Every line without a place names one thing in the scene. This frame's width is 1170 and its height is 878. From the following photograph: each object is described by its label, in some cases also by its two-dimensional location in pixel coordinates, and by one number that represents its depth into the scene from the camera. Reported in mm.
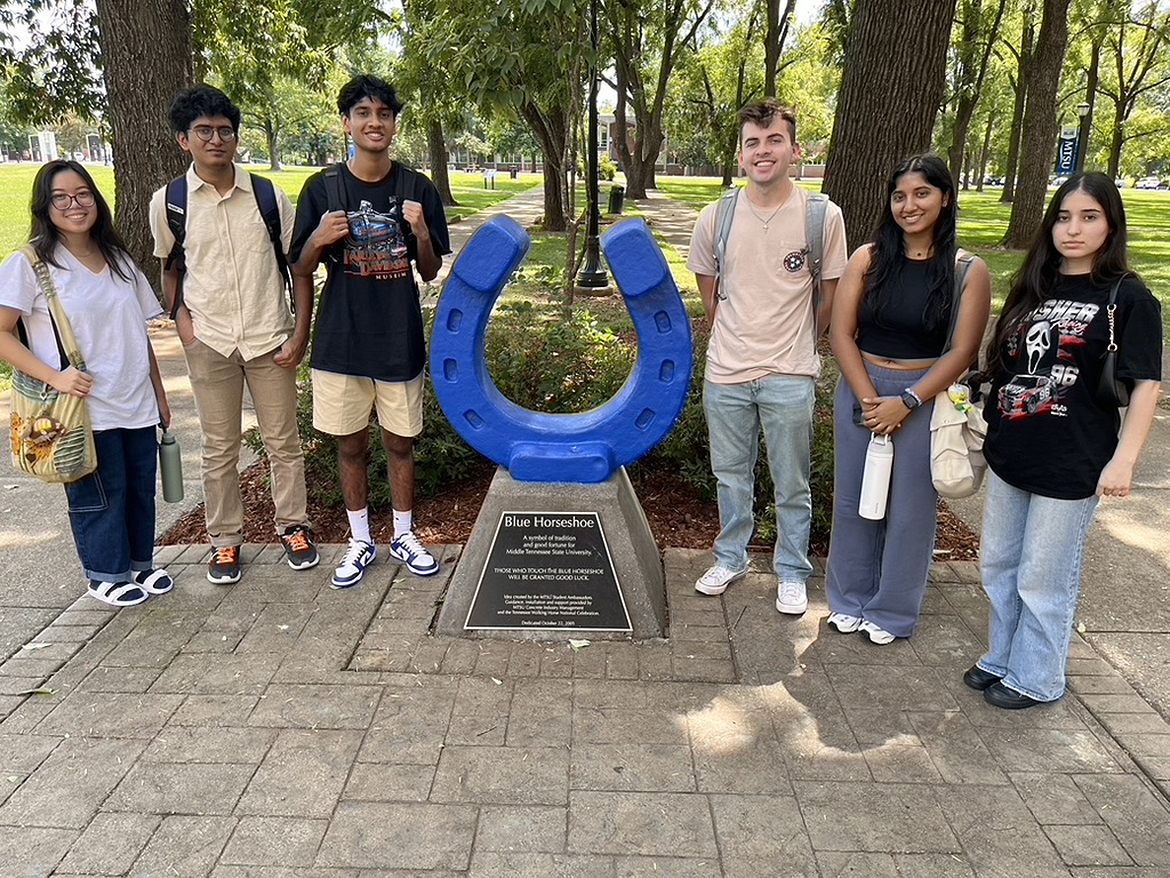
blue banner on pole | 10489
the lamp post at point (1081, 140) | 10291
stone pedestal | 3385
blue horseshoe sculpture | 3232
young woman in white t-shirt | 3195
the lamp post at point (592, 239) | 7277
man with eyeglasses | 3359
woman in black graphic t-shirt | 2555
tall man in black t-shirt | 3260
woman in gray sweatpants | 2902
